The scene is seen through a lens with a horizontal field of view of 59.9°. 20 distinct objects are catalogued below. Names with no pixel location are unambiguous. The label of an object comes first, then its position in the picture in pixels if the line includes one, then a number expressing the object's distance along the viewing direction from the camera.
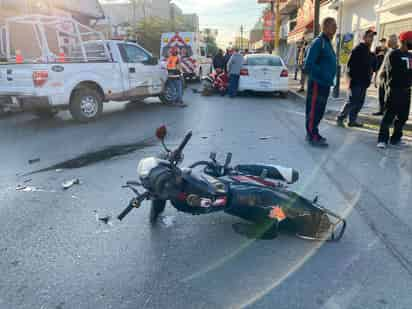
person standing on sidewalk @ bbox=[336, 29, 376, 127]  6.66
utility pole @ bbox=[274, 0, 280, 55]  27.18
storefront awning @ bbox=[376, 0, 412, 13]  12.23
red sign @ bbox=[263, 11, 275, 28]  31.00
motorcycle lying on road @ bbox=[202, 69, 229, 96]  12.99
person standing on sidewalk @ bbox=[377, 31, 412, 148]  5.50
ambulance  17.45
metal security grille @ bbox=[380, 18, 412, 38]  12.78
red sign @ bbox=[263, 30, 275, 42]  31.28
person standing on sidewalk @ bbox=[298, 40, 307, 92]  12.72
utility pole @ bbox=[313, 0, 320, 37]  11.27
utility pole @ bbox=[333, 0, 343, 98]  10.47
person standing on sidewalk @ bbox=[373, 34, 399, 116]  6.13
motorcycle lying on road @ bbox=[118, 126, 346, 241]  2.60
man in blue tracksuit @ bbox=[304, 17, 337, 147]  5.71
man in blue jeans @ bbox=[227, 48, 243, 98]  11.93
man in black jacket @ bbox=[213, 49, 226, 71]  15.19
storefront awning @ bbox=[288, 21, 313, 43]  22.89
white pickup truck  7.26
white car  11.87
